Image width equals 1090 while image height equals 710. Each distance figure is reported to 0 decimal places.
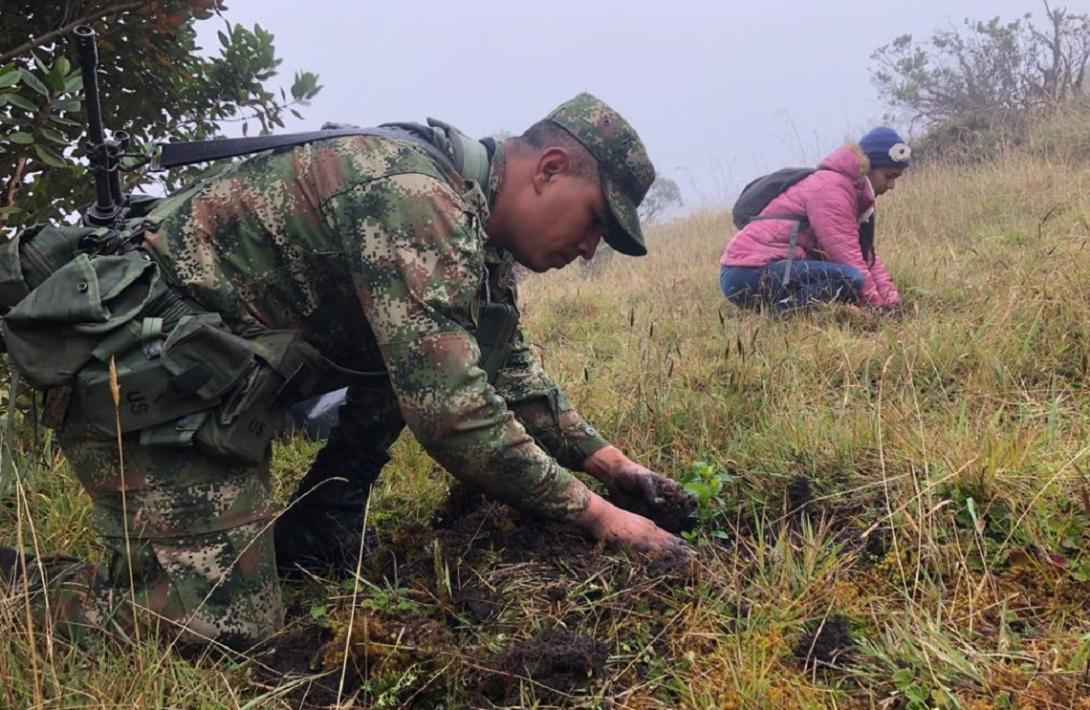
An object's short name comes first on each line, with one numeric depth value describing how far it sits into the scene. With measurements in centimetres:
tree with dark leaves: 231
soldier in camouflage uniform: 184
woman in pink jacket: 501
